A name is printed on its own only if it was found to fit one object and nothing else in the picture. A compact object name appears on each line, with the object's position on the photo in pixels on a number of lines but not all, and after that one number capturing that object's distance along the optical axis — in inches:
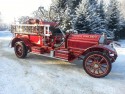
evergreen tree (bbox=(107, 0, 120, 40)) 478.3
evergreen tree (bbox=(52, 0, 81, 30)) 378.1
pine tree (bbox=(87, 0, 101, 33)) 374.5
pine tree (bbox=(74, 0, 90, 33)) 370.2
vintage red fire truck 136.4
